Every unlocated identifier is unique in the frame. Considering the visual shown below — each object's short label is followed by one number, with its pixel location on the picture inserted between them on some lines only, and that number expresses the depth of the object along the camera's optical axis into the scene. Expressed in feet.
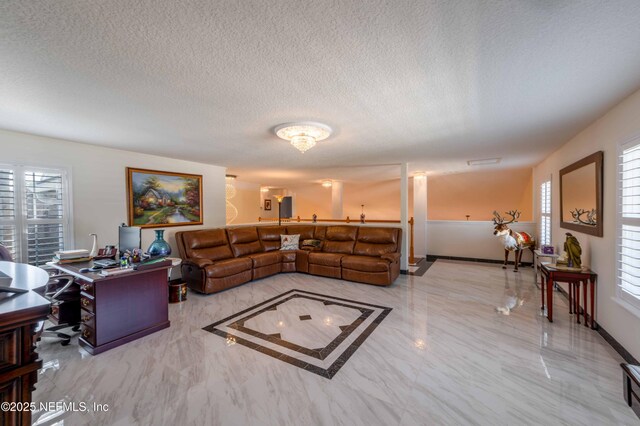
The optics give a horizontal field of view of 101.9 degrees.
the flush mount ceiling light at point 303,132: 9.42
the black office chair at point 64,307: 8.79
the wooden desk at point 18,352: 2.99
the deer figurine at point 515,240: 17.83
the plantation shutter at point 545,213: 15.96
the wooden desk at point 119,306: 8.10
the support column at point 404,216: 17.70
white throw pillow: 18.85
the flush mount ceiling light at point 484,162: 16.61
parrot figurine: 9.90
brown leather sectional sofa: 14.21
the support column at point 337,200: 28.66
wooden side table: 9.32
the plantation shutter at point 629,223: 7.18
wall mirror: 9.04
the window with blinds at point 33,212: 10.30
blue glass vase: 10.64
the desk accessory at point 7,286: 3.80
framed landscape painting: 14.20
